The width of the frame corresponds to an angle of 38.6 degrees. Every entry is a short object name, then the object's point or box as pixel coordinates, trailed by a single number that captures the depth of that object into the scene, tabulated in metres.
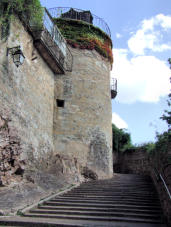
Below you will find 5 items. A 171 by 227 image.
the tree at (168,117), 5.87
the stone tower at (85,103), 11.70
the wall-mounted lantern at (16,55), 7.61
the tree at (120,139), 19.50
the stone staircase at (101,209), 5.20
